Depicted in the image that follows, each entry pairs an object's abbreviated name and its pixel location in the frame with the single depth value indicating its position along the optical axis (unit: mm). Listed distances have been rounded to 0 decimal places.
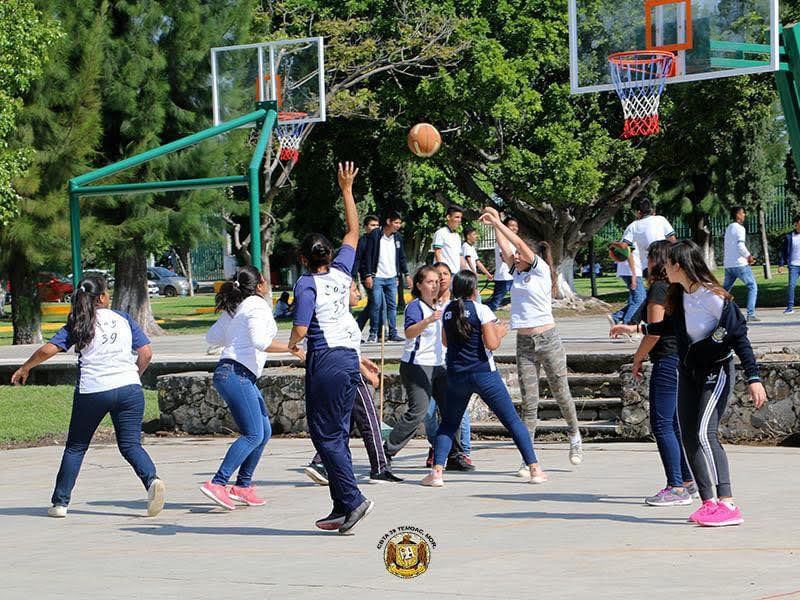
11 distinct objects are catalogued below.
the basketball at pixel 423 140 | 14938
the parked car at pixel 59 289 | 47072
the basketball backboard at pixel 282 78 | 20766
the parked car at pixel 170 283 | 62031
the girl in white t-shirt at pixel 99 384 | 9039
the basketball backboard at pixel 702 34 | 15383
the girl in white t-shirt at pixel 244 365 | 9305
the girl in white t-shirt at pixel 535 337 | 10828
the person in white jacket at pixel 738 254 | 19266
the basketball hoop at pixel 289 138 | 23594
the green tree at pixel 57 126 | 25469
